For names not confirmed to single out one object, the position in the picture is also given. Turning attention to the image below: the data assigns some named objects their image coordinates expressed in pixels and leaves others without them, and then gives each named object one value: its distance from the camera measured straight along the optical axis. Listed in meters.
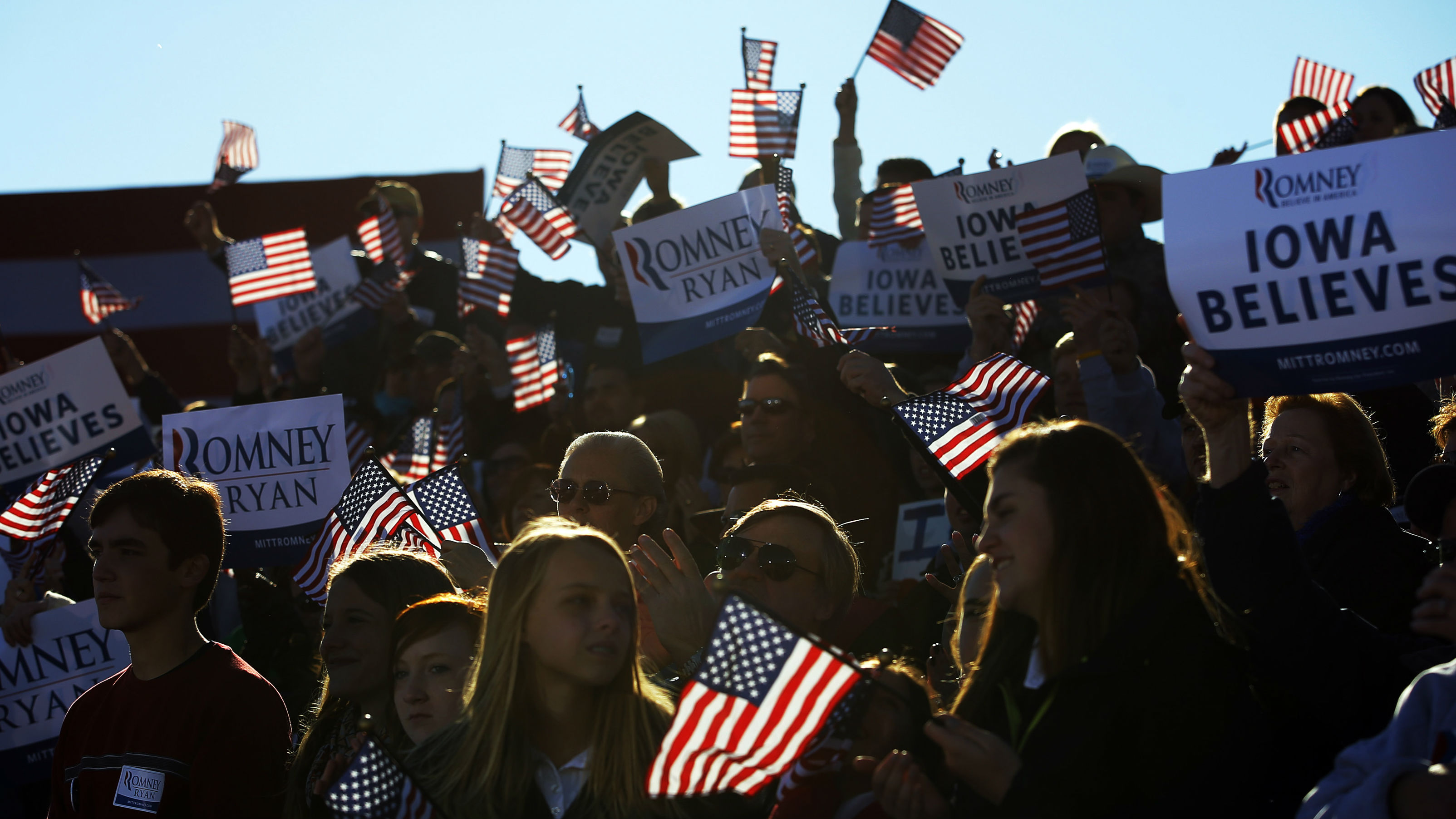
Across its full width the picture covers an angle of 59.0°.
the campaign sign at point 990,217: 6.69
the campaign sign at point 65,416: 7.91
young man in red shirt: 4.09
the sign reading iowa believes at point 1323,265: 3.41
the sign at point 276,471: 6.50
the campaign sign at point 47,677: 6.43
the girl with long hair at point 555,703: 3.14
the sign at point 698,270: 7.30
